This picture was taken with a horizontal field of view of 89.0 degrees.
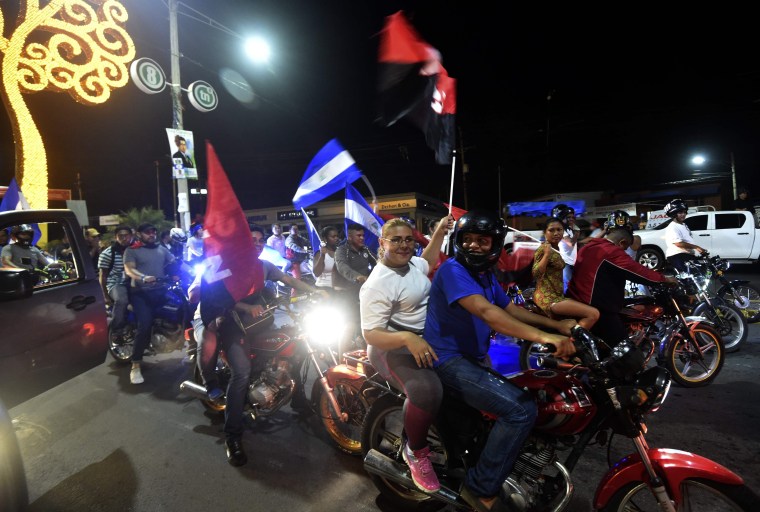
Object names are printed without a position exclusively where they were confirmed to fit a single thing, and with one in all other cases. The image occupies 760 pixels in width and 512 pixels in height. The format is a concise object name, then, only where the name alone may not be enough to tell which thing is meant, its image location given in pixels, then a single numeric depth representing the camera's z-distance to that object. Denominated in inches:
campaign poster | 402.9
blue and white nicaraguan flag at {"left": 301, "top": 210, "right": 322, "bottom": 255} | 239.4
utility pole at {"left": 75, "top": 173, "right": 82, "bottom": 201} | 1563.7
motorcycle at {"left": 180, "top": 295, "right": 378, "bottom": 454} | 136.6
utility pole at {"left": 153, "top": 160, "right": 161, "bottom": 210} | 1463.8
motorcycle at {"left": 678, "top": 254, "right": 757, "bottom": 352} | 205.2
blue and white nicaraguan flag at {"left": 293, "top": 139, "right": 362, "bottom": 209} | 210.1
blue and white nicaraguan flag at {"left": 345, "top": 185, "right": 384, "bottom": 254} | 226.2
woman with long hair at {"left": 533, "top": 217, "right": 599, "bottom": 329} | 168.4
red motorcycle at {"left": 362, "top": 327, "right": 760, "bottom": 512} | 77.0
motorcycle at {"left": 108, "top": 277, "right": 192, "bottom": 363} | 238.5
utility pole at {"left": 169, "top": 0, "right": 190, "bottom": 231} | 414.9
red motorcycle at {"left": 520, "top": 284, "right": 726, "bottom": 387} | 176.6
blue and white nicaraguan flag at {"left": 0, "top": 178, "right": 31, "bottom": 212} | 229.1
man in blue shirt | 83.3
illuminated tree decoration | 258.4
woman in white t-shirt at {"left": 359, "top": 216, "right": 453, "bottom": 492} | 90.1
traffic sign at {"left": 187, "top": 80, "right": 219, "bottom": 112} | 429.1
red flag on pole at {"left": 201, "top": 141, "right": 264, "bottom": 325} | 145.8
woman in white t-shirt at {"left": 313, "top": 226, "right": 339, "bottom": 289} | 262.1
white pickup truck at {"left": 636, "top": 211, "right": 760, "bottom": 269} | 454.7
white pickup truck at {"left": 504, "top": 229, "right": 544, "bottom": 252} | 232.0
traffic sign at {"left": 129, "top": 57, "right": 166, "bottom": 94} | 372.8
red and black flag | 177.8
